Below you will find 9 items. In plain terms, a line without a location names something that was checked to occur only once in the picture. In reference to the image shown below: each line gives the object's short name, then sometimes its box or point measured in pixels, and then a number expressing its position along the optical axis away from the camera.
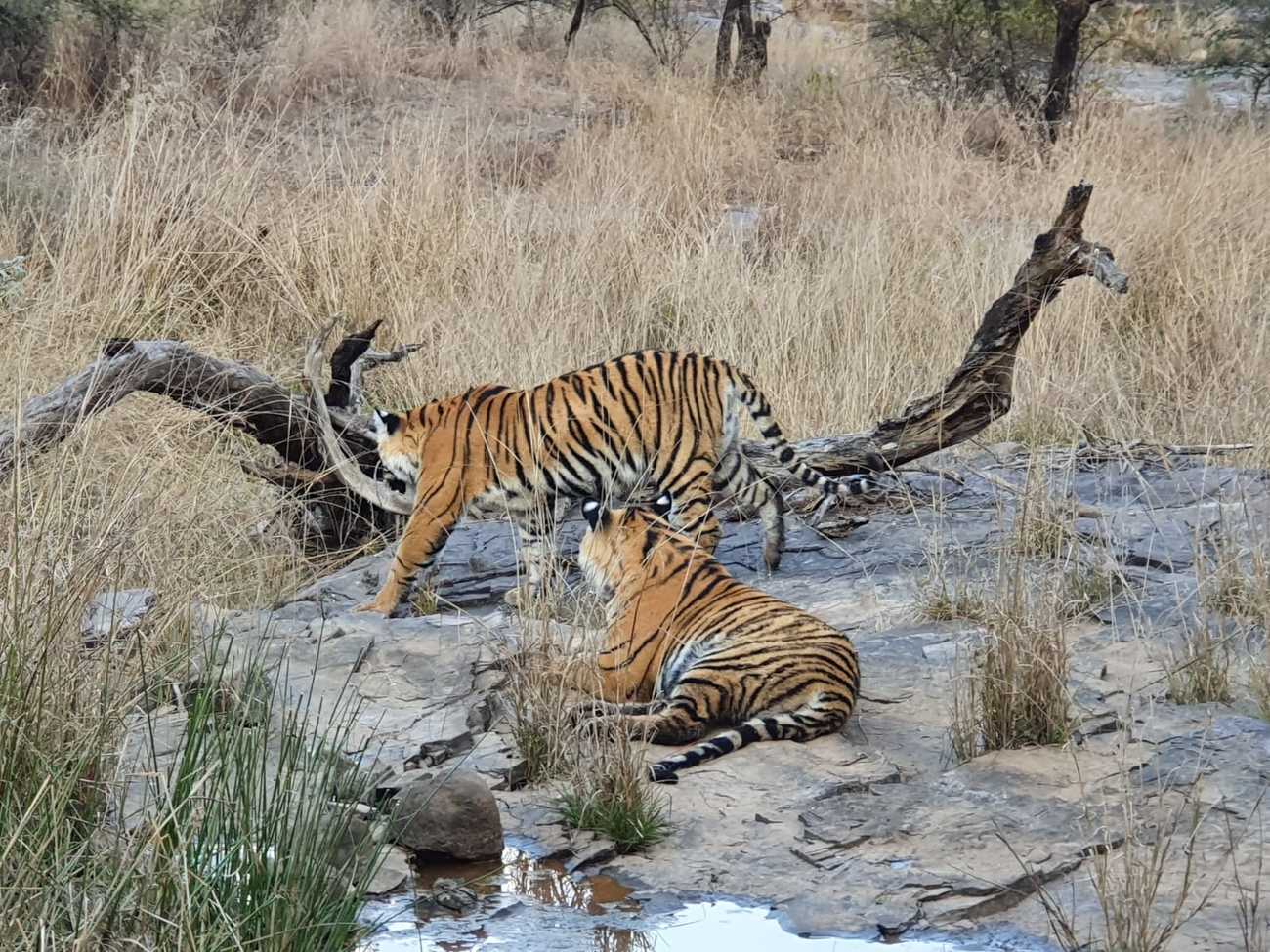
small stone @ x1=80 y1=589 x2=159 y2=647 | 8.02
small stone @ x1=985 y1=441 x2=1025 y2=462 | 14.80
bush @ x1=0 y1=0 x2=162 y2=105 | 28.45
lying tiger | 9.27
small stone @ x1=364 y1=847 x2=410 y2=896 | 7.73
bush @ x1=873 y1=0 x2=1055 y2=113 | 31.72
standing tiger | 13.00
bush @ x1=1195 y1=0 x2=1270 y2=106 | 34.69
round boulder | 8.04
